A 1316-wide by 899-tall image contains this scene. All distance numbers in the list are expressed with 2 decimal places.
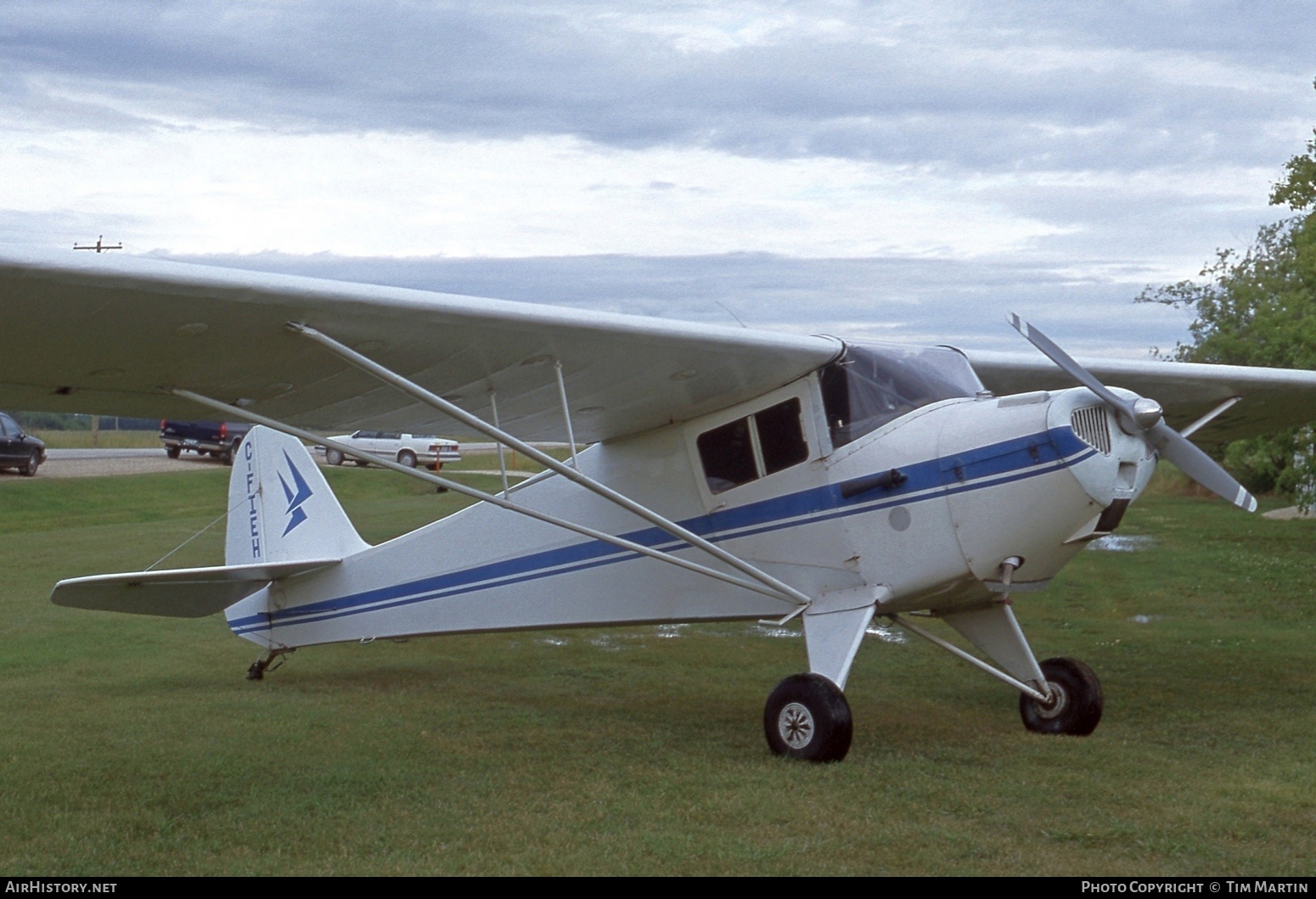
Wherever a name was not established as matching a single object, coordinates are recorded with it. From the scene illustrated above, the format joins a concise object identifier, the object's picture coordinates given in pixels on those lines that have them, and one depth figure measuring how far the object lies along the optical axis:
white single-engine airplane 6.08
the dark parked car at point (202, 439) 43.88
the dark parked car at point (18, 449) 32.50
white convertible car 44.12
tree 21.72
